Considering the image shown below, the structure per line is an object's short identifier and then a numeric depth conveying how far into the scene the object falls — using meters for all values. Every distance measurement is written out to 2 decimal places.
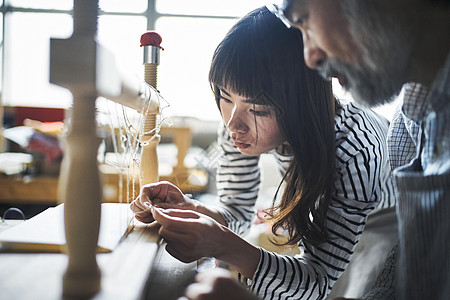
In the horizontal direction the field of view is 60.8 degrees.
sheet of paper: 0.53
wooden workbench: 0.41
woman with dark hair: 0.79
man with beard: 0.52
